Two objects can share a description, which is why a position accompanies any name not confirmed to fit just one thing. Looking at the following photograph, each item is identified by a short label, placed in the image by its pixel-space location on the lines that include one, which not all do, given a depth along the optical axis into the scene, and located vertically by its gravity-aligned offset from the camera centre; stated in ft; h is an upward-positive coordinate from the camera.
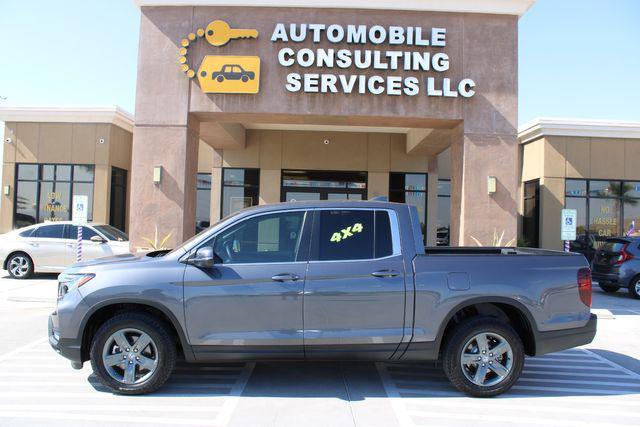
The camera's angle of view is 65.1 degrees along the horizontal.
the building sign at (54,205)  61.87 +1.61
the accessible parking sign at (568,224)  36.81 +0.69
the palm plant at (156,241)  35.96 -1.47
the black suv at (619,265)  41.57 -2.58
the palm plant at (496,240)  36.47 -0.69
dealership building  36.19 +10.55
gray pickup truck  15.89 -2.42
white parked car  42.78 -2.61
